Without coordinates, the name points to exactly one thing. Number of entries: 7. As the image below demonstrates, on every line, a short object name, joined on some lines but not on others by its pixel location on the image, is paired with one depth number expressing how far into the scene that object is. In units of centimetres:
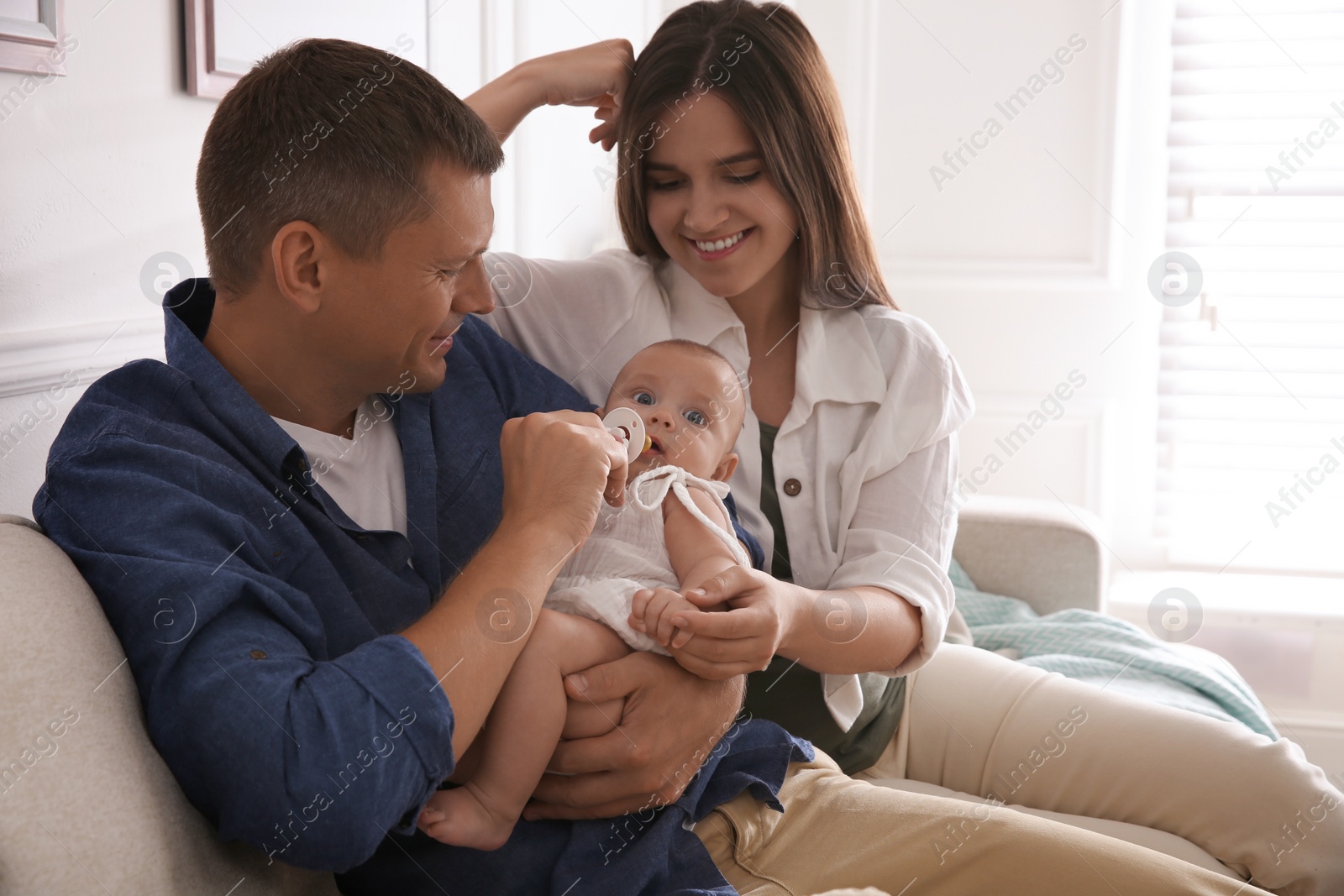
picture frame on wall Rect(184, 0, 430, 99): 154
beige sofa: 86
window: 335
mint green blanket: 206
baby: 114
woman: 159
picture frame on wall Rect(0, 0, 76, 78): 124
